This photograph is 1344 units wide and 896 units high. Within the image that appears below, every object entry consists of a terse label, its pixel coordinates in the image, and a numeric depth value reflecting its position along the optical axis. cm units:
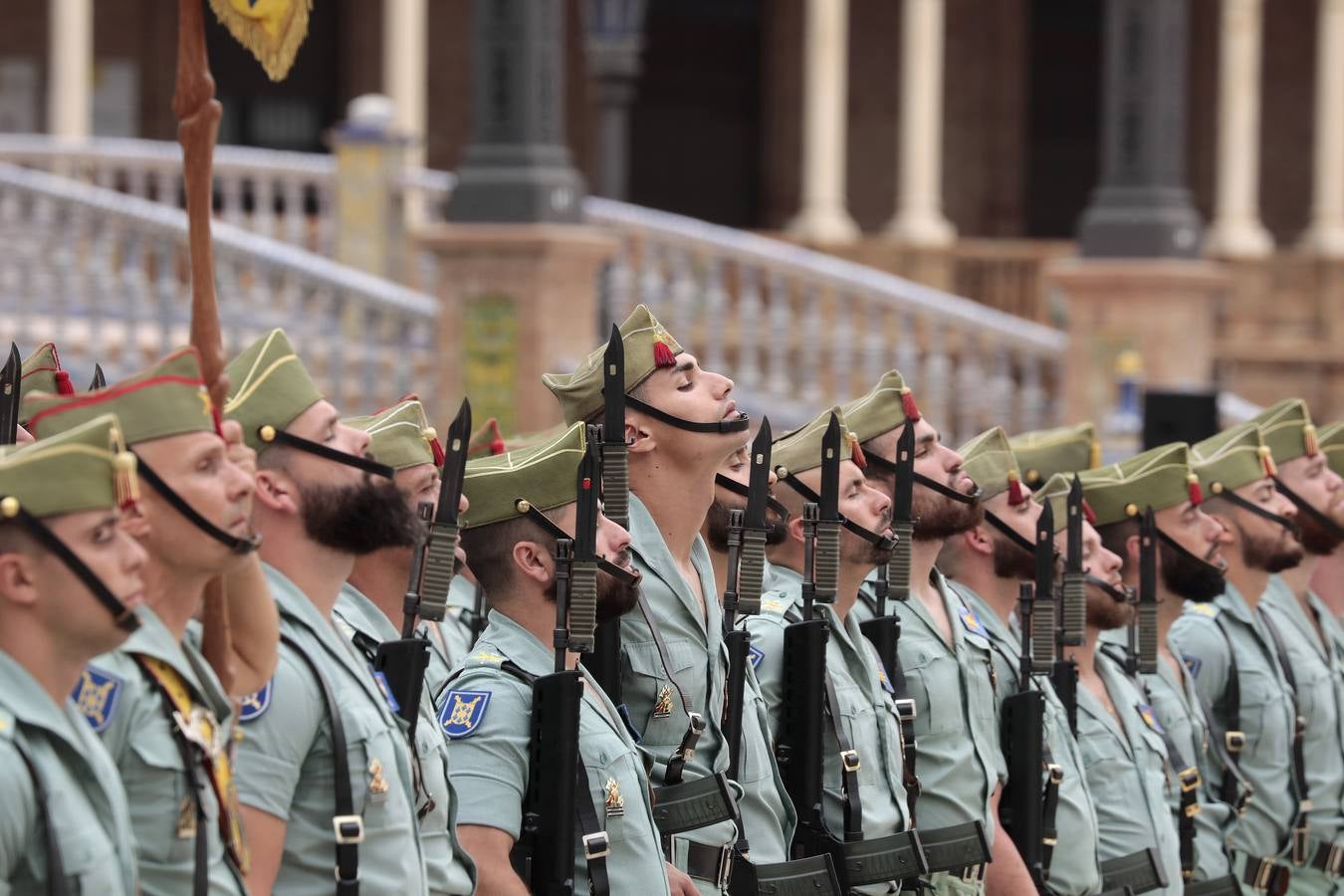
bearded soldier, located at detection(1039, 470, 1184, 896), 1170
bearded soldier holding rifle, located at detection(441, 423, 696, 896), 853
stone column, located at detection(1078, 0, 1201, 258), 2720
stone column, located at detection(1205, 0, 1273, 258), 4281
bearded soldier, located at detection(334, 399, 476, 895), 816
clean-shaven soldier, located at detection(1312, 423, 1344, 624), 1539
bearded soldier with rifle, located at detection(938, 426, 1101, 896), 1137
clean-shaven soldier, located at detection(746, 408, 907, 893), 1022
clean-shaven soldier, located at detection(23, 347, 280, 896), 683
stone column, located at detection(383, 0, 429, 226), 3719
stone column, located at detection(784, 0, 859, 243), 4150
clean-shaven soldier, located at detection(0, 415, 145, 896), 621
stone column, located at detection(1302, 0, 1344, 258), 4312
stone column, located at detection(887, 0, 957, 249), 4172
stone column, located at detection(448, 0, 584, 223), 2395
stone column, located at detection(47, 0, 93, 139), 3641
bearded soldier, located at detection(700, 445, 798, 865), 980
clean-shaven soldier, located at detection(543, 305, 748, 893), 945
